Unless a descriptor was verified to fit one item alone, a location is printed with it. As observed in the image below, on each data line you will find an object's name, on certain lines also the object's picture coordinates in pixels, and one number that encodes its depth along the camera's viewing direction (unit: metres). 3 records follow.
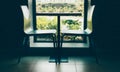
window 2.68
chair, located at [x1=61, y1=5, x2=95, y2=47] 2.26
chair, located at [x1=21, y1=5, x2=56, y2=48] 2.27
